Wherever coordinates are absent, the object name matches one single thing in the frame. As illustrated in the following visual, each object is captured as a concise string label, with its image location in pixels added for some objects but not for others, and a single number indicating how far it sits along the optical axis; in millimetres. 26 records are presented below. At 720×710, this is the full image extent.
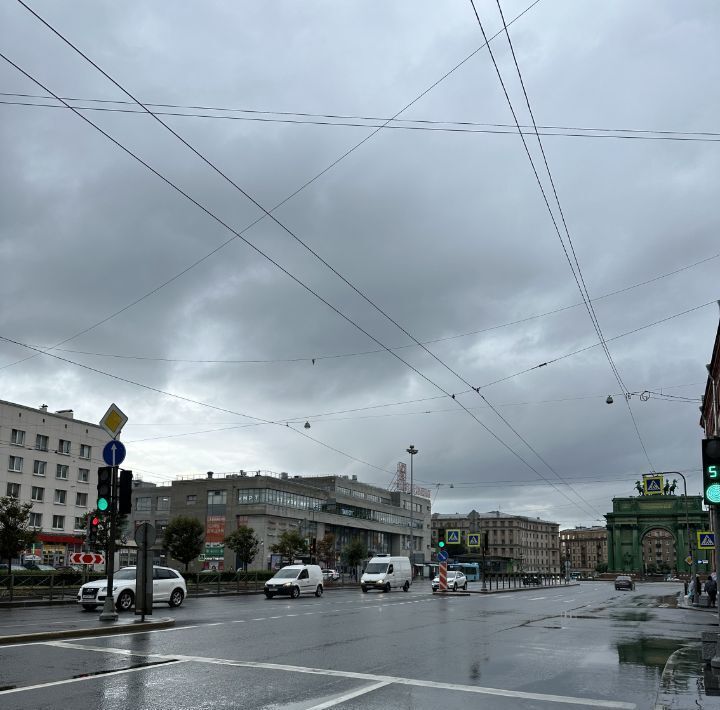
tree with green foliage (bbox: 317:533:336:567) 73750
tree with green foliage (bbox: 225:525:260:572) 61562
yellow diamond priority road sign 18781
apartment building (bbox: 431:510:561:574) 195000
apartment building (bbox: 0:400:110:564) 64812
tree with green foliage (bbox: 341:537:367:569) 80188
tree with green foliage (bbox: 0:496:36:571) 38062
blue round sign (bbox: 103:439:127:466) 18078
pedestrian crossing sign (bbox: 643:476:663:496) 38688
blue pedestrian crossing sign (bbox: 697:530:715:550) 35828
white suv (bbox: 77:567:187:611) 22703
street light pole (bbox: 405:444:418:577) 64100
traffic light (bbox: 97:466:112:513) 17172
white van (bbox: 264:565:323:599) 36656
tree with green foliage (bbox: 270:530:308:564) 66312
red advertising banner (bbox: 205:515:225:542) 86062
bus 88812
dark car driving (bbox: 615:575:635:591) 66375
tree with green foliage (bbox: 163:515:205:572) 58594
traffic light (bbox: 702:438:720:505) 10789
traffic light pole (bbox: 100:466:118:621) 17109
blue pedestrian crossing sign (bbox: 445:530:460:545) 43406
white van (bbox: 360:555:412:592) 45625
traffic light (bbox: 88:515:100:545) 19495
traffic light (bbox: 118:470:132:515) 17523
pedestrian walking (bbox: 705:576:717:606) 34562
